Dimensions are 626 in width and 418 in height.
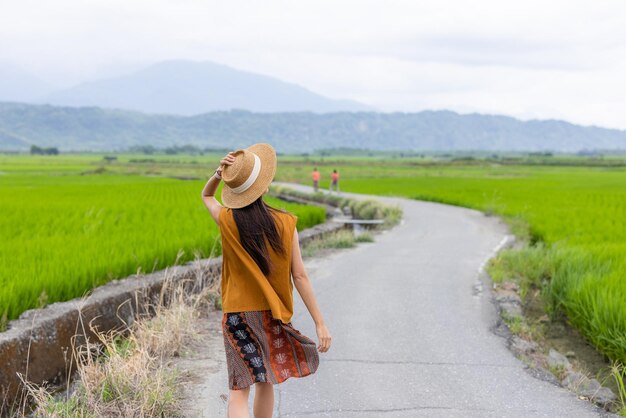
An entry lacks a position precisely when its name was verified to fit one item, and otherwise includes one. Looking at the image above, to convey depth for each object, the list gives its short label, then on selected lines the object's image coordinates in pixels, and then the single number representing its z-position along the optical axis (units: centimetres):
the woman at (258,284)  343
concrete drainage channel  516
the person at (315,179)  3297
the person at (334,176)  3108
